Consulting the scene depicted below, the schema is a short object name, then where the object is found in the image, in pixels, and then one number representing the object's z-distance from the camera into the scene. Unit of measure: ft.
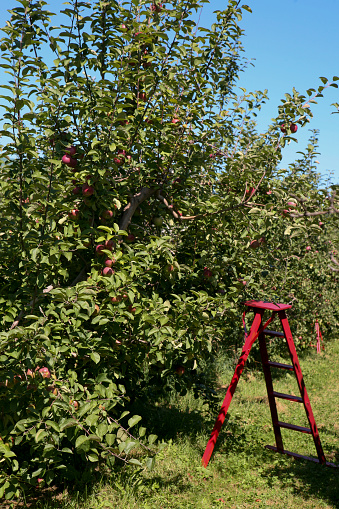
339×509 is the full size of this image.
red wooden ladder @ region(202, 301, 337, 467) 13.94
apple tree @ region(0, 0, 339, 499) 9.61
